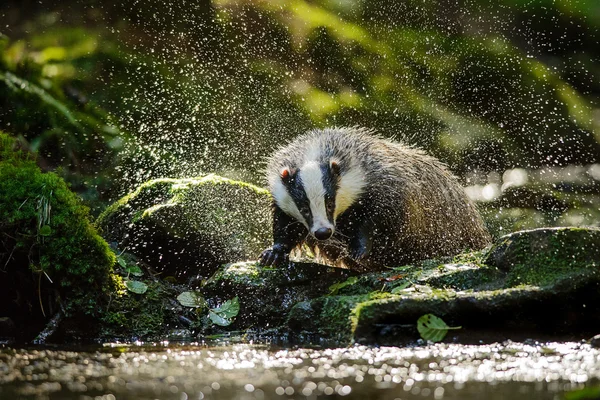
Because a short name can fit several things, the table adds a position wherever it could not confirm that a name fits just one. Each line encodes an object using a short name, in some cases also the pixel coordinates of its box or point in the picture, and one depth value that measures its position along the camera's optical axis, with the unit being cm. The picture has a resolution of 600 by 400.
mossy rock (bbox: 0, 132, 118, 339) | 1019
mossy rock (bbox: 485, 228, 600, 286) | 890
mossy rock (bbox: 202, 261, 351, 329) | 1073
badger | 1176
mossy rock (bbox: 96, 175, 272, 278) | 1261
